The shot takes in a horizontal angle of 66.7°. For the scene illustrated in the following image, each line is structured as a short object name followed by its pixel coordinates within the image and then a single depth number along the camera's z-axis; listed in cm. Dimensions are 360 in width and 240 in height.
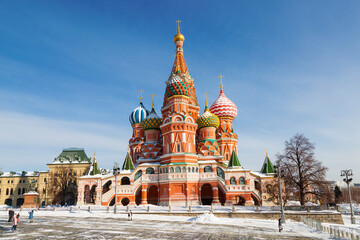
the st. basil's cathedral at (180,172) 4162
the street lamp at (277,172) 2467
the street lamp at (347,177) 2900
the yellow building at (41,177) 7156
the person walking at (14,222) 1841
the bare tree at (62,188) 5784
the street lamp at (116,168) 3153
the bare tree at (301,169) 3272
